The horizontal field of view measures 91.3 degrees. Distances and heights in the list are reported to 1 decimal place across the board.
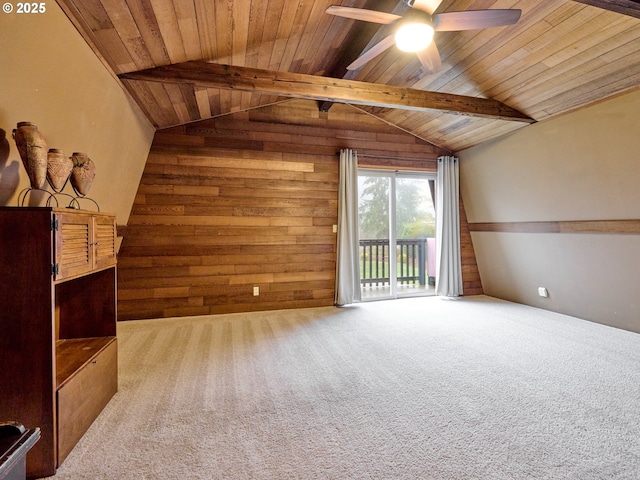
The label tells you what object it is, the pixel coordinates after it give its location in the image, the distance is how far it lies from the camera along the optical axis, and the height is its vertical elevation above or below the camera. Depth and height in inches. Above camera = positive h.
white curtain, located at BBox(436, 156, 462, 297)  197.9 +7.1
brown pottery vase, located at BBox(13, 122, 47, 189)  58.6 +17.1
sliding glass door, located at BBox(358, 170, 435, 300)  194.9 +1.8
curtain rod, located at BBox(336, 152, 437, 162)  186.2 +49.0
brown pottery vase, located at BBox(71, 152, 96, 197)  76.1 +16.5
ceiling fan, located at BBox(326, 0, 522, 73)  74.7 +53.9
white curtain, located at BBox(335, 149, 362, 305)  178.1 +5.8
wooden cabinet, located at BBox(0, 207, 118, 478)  56.9 -16.5
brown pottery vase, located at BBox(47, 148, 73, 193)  66.4 +15.4
